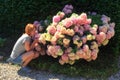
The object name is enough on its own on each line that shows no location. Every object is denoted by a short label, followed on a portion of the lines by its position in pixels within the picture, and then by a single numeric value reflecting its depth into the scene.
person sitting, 3.77
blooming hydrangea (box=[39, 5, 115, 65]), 3.60
